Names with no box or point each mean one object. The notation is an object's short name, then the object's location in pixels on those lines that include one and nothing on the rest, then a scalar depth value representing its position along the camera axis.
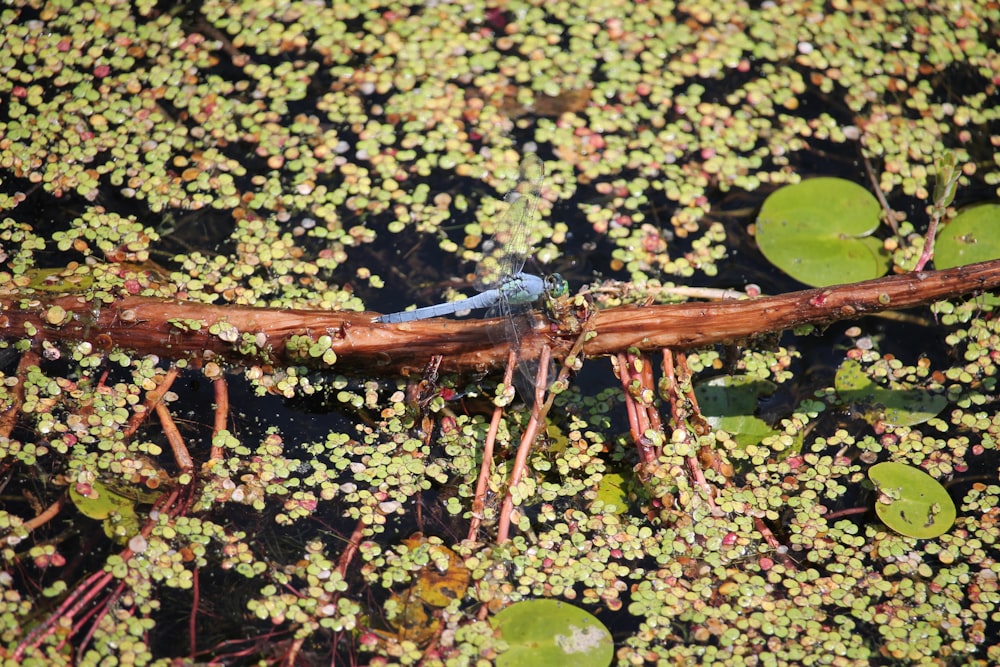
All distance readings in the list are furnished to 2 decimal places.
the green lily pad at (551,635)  4.60
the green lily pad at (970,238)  6.52
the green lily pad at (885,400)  5.86
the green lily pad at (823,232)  6.42
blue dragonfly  5.18
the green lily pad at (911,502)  5.27
